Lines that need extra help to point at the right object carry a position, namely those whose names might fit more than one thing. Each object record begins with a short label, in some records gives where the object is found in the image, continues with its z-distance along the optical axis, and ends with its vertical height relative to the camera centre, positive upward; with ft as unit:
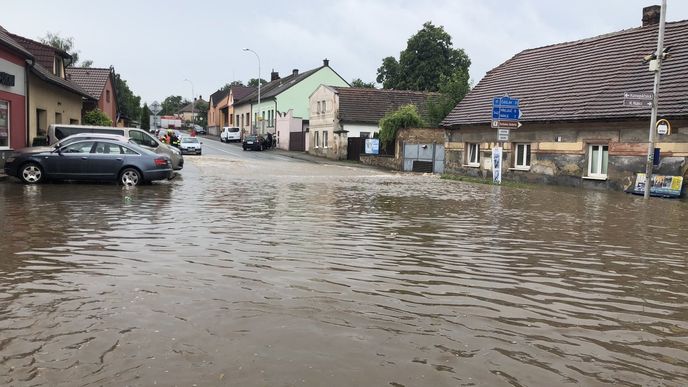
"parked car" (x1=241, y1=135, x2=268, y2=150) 182.60 +0.60
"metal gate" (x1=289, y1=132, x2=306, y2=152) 187.93 +1.43
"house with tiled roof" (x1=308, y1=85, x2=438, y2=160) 161.68 +9.79
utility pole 61.41 +5.95
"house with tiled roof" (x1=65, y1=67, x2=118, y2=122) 138.50 +13.63
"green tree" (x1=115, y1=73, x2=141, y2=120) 274.03 +20.18
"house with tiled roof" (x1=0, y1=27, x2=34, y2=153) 69.51 +5.19
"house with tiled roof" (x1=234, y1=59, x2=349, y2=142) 212.64 +18.79
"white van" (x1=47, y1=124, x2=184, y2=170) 73.67 +0.58
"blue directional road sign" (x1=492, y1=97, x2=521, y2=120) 75.05 +5.37
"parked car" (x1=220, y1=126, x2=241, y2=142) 233.76 +3.73
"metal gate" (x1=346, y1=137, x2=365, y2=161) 151.92 -0.09
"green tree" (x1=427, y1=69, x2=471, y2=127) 140.51 +12.42
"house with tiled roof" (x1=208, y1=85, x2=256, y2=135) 292.20 +18.41
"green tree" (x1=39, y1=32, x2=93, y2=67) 227.40 +36.63
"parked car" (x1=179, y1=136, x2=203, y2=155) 145.59 -1.11
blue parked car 57.47 -2.29
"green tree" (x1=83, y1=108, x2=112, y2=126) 118.52 +4.23
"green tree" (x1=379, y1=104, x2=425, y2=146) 129.59 +5.81
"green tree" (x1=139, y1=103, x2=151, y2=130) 274.98 +10.64
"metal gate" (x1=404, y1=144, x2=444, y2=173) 119.24 -1.64
